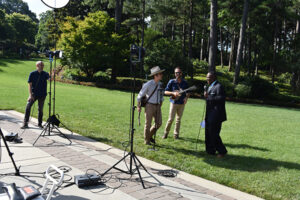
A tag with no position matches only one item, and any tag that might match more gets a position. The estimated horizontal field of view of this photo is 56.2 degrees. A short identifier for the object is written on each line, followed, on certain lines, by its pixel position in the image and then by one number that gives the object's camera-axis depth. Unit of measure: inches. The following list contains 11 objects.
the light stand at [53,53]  240.4
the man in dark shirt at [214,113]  255.0
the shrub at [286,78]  1615.4
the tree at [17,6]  5035.7
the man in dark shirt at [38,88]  342.3
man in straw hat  271.7
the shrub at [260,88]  1105.6
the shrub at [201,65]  1644.9
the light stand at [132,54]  204.4
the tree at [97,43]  1114.1
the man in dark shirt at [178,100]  320.5
